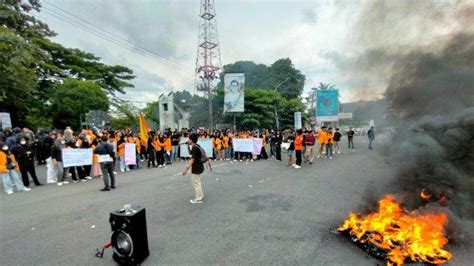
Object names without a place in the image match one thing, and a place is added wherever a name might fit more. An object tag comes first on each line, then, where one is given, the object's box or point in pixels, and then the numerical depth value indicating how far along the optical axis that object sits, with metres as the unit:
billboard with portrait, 21.75
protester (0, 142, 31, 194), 8.39
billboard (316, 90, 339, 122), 21.42
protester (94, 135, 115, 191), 8.44
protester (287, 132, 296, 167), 13.52
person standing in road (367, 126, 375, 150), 18.21
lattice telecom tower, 32.06
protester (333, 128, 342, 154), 18.09
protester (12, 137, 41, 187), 9.02
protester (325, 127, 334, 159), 16.14
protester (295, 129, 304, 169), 12.73
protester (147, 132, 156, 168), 13.62
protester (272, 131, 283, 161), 15.56
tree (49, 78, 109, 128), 22.14
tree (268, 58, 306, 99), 56.09
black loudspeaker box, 3.84
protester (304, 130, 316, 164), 13.69
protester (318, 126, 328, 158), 16.11
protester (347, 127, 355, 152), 19.75
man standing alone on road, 6.98
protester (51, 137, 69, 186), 10.02
